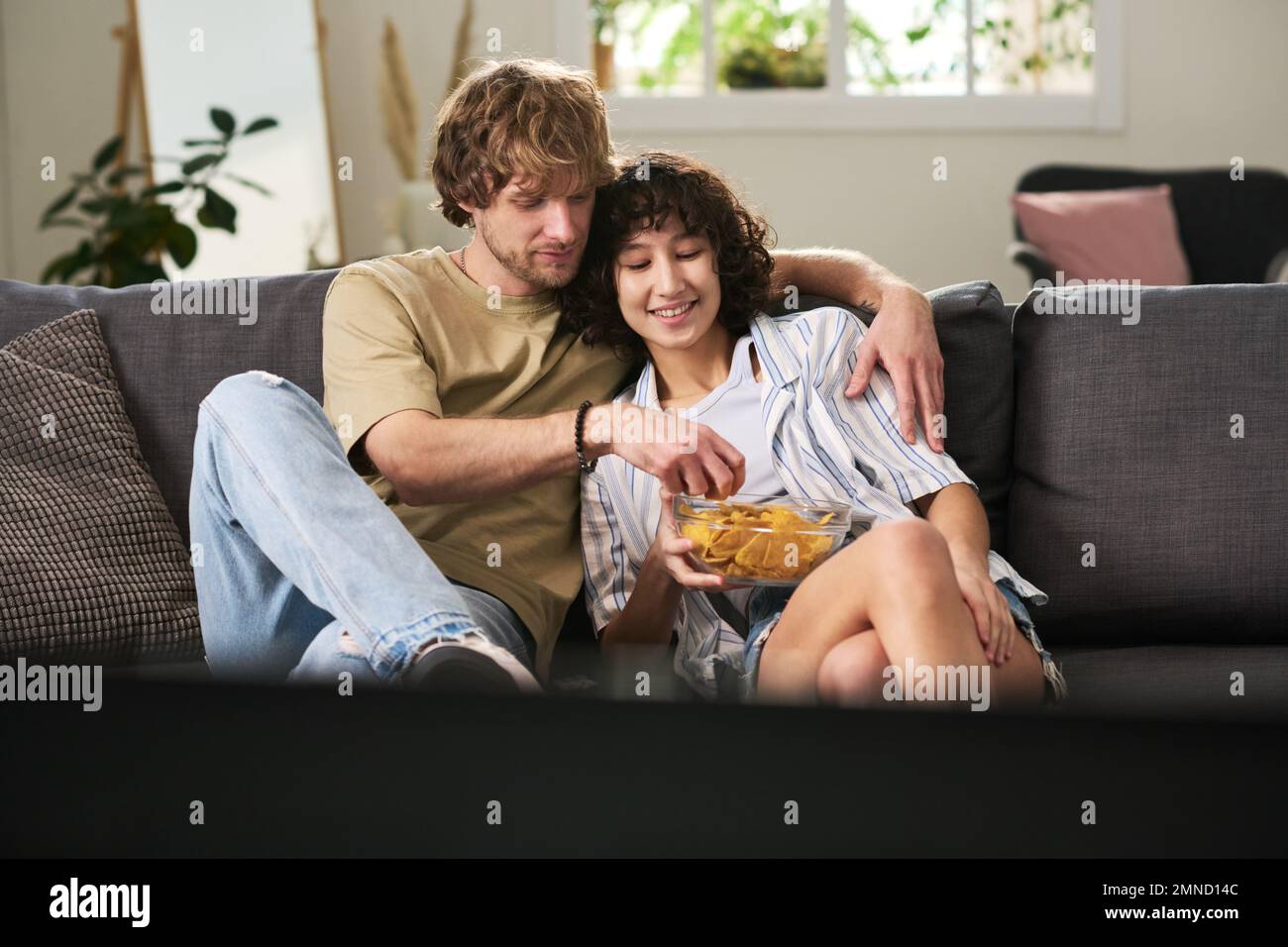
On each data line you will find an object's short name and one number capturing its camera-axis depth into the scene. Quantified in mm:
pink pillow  4160
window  4918
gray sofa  1793
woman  1500
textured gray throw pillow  1706
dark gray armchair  4281
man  1404
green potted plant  3939
